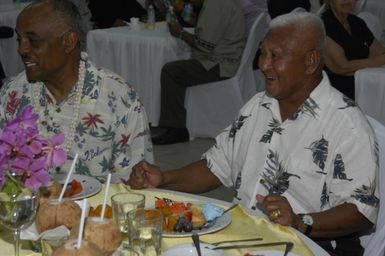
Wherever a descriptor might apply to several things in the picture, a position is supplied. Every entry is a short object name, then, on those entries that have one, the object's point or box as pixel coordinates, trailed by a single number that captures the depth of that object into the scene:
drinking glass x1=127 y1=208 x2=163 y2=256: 1.80
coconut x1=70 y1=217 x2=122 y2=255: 1.72
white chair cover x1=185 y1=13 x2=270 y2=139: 5.66
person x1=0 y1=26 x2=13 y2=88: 7.27
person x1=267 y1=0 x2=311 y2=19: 7.00
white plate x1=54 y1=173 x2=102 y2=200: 2.15
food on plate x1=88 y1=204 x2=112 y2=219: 1.95
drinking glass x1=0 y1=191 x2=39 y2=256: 1.69
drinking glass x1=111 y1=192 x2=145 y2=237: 1.90
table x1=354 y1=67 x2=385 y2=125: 4.01
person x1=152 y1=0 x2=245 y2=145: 5.23
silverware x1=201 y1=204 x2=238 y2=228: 1.97
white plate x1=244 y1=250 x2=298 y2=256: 1.82
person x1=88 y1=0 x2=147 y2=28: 8.33
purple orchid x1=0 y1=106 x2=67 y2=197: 1.62
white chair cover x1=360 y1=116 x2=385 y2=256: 2.30
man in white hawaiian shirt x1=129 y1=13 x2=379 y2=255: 2.22
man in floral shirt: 2.56
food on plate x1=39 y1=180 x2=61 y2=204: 1.96
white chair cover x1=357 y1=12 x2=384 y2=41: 5.15
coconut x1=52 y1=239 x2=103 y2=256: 1.59
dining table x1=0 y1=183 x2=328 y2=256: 1.86
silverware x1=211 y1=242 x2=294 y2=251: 1.85
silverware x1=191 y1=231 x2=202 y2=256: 1.79
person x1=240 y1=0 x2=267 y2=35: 5.80
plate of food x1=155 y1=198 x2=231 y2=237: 1.94
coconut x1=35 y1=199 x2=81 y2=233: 1.85
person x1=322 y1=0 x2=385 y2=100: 4.24
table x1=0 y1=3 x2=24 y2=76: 7.41
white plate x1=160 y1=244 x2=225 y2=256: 1.79
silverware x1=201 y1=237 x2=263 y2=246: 1.89
